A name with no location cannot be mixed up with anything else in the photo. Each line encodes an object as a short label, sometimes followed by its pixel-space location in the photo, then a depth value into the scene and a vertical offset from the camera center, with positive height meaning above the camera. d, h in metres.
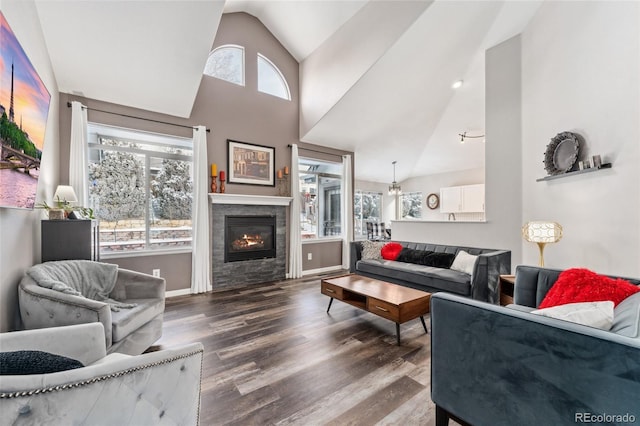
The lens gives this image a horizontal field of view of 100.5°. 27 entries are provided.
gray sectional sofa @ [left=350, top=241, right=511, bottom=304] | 3.04 -0.76
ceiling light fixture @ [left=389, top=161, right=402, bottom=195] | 7.14 +0.74
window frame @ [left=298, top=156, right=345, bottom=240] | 5.55 +0.31
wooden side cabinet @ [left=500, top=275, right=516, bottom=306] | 2.82 -0.81
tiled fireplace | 4.26 -0.37
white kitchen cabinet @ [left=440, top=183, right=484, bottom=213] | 6.96 +0.46
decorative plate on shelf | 2.98 +0.73
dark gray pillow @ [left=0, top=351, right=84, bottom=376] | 0.72 -0.41
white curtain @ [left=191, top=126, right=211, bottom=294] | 4.01 +0.03
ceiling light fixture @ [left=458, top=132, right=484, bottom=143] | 6.03 +1.82
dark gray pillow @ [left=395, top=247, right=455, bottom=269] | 3.77 -0.62
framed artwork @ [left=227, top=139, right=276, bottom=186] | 4.44 +0.94
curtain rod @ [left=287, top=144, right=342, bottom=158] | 5.23 +1.35
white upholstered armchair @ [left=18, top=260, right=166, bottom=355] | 1.69 -0.62
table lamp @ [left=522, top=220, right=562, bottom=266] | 2.74 -0.18
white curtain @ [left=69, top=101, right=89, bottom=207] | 3.23 +0.78
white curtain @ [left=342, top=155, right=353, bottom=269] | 5.82 +0.19
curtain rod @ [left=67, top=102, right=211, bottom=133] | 3.36 +1.40
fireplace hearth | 4.40 -0.35
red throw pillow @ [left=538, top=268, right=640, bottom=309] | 1.52 -0.45
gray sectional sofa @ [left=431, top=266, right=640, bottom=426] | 0.93 -0.62
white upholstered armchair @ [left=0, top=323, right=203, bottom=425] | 0.70 -0.55
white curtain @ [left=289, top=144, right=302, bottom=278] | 4.97 -0.20
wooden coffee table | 2.45 -0.81
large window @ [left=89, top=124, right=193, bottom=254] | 3.62 +0.43
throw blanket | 2.09 -0.48
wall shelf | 2.59 +0.46
